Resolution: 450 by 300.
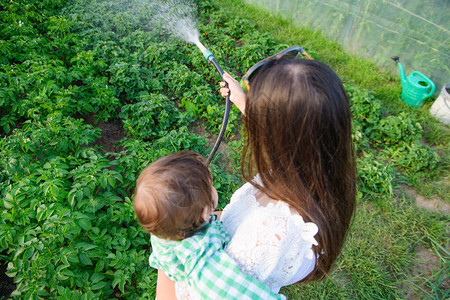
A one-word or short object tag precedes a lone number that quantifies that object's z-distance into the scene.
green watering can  4.17
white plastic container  3.97
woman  1.10
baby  1.11
